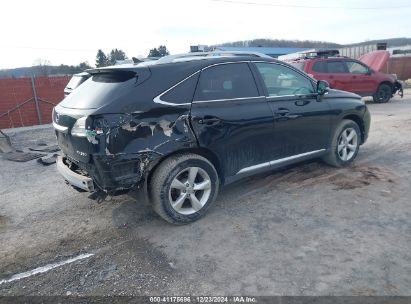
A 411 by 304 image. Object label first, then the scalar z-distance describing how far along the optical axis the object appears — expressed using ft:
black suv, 11.27
